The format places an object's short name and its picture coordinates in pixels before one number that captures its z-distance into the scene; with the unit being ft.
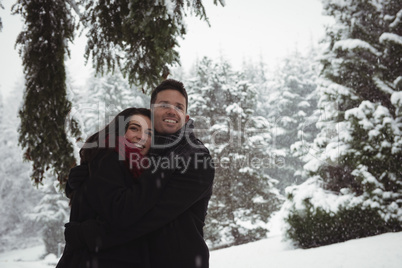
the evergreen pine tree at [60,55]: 15.33
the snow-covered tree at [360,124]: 32.30
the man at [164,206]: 6.07
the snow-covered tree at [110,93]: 91.65
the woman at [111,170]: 6.25
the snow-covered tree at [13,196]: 96.43
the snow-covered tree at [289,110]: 99.81
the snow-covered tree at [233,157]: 53.93
